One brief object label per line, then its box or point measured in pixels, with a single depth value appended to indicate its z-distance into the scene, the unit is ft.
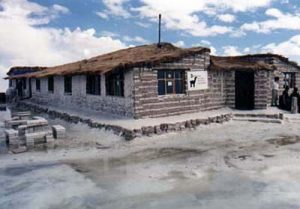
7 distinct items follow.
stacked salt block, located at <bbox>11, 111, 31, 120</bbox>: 40.66
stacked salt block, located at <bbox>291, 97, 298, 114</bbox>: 40.48
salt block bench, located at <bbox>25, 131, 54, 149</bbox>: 27.28
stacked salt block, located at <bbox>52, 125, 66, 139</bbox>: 29.59
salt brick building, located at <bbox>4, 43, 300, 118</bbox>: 33.98
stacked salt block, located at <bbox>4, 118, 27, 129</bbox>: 36.85
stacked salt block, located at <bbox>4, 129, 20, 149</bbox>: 27.33
